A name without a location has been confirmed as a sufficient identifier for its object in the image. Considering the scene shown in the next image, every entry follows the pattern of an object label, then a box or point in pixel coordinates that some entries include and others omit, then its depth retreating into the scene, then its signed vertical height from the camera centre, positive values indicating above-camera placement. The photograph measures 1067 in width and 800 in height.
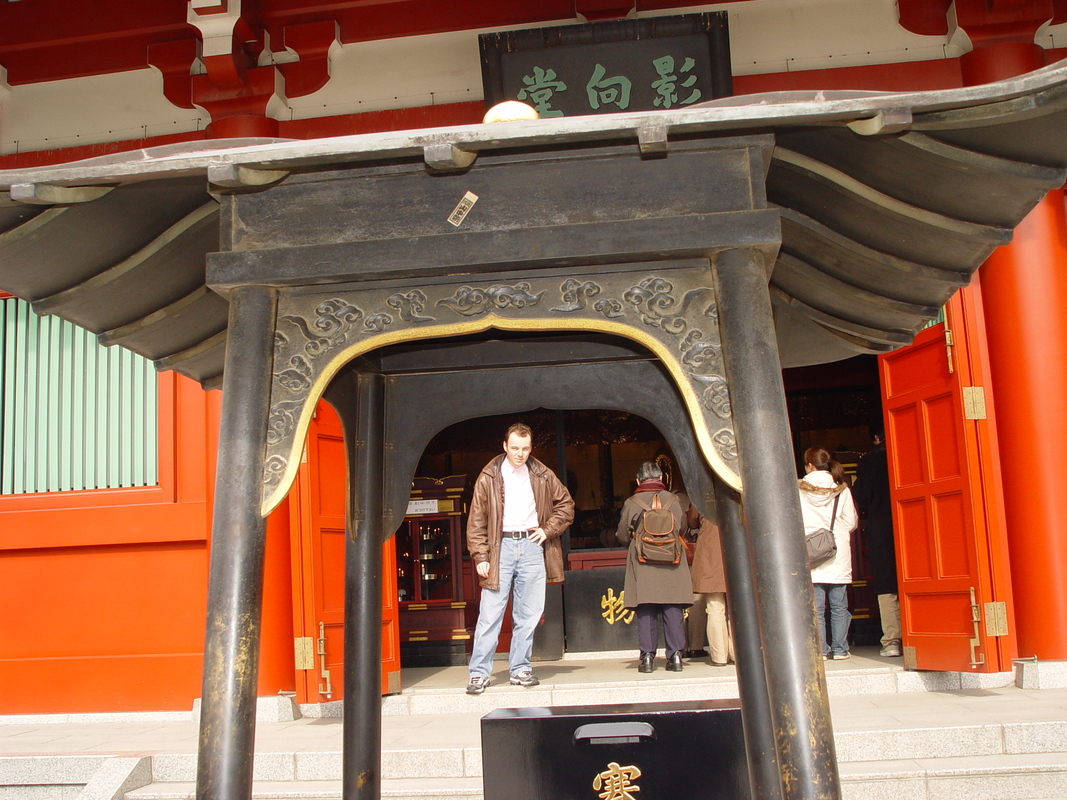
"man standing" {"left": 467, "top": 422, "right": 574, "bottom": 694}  6.03 -0.14
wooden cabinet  8.66 -0.43
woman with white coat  6.92 -0.16
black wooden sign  5.63 +2.70
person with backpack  6.68 -0.41
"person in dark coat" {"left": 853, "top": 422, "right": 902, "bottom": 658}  7.23 -0.17
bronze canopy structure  1.93 +0.67
